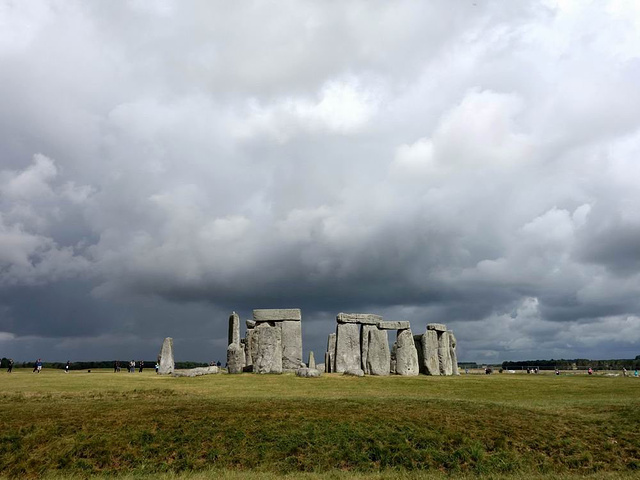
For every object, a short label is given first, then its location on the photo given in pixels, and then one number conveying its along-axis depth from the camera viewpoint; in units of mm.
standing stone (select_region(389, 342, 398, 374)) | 36188
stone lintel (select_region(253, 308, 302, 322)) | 33062
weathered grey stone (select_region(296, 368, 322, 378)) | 28141
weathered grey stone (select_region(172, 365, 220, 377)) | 30609
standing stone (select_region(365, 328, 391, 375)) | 34188
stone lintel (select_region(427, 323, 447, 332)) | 38500
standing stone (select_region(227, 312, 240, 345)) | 34906
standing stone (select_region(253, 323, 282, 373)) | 30625
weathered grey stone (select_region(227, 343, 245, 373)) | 31141
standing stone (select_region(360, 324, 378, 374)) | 34406
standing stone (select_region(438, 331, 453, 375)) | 38594
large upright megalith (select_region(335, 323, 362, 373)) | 33812
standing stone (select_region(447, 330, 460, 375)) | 41194
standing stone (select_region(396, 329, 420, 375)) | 35594
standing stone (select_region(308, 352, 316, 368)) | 39703
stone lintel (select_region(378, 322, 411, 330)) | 36344
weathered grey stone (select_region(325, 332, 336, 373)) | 34312
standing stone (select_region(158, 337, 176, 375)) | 37125
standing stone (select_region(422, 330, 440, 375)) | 37469
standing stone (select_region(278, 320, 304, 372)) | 32938
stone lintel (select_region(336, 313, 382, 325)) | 34250
